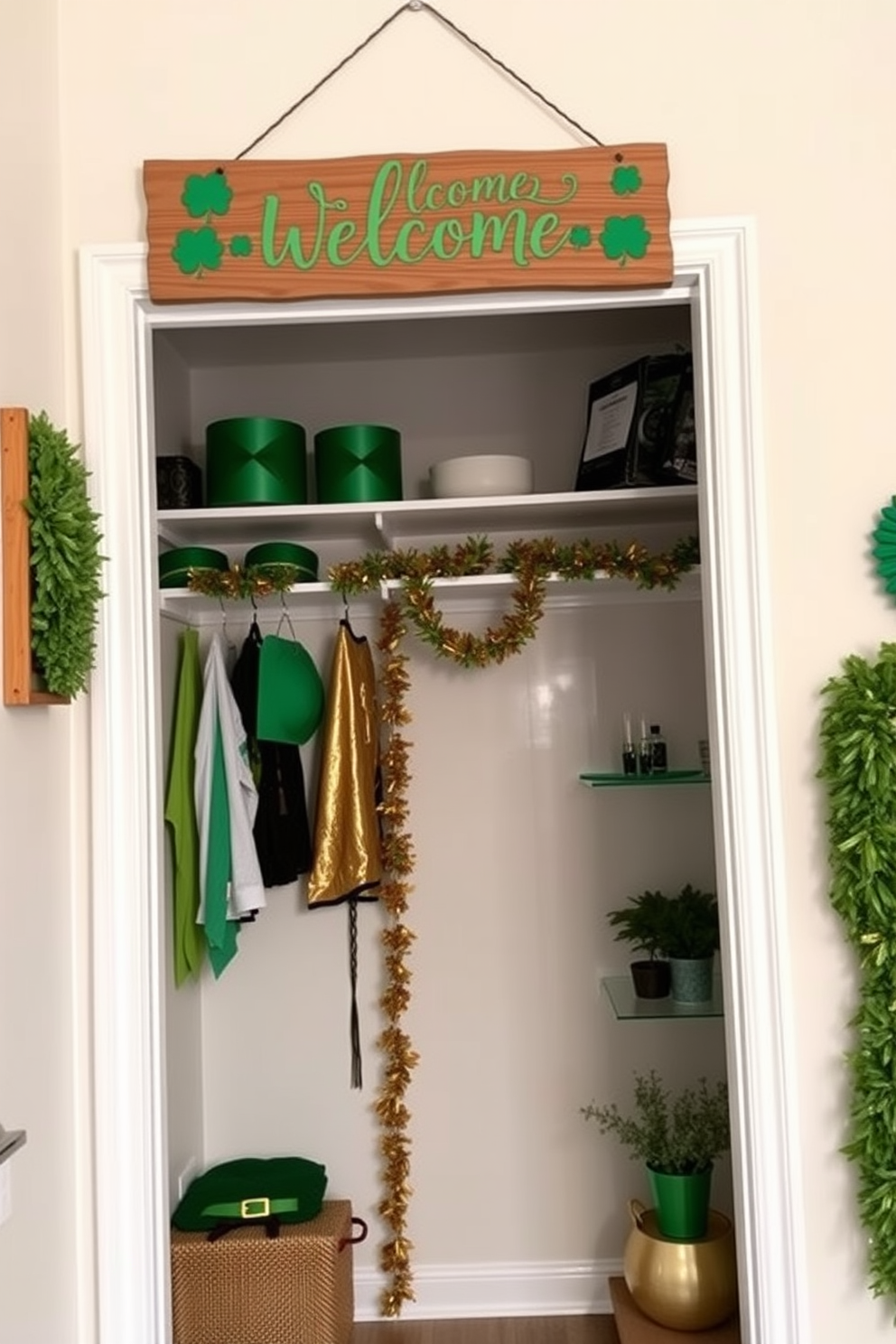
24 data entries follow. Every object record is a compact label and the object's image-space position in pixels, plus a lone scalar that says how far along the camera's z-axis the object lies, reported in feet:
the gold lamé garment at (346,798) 9.00
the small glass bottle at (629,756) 9.27
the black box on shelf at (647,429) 8.35
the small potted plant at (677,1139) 8.21
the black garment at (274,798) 9.02
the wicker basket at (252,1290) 8.25
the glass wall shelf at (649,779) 9.01
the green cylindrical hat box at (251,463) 8.64
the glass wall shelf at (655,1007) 8.42
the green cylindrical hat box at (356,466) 8.70
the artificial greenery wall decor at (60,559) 4.93
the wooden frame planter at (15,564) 4.80
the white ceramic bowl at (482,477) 8.57
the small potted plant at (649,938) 8.86
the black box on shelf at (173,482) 8.90
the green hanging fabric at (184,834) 8.72
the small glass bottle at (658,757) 9.24
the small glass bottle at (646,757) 9.25
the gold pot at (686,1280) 7.86
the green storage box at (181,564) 8.86
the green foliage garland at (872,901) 5.32
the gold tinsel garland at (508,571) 8.64
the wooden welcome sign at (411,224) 5.61
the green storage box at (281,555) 8.87
